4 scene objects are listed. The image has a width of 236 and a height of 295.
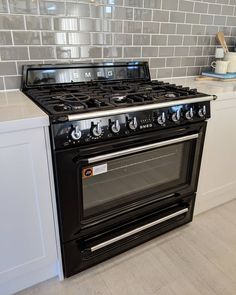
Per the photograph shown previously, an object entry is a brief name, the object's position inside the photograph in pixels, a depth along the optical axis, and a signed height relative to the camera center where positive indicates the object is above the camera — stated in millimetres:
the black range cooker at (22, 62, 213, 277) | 1121 -516
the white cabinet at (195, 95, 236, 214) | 1613 -760
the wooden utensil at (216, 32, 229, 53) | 2137 +3
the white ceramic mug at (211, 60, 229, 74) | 2023 -196
